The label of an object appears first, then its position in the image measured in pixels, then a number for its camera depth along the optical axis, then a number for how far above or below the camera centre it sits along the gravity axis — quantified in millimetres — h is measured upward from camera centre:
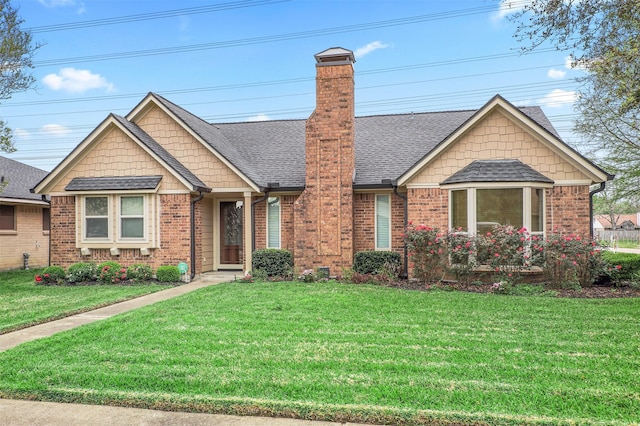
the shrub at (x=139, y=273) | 12211 -1374
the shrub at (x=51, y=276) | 12211 -1454
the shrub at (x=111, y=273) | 12031 -1361
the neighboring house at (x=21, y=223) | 16625 +67
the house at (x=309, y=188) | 11102 +967
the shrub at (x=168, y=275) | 11984 -1411
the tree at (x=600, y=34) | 6663 +3045
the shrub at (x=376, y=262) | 11797 -1086
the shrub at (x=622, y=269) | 10570 -1190
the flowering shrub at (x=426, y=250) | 11016 -716
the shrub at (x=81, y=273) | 12102 -1356
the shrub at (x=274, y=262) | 12391 -1114
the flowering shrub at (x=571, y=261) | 10180 -952
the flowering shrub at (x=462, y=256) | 10586 -840
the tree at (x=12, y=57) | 11328 +4467
